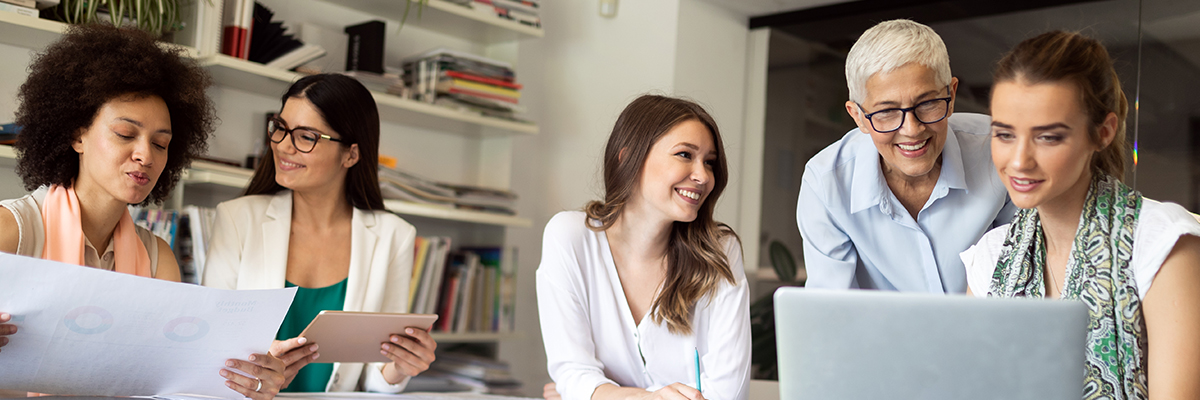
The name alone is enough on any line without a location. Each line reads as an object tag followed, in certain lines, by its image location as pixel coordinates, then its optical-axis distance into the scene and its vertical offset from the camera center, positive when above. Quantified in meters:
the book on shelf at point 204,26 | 2.24 +0.48
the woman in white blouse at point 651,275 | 1.66 -0.10
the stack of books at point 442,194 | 2.65 +0.08
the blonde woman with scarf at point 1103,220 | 1.01 +0.06
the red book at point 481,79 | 2.81 +0.49
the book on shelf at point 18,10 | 1.92 +0.42
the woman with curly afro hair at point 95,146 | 1.47 +0.09
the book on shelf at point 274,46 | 2.42 +0.47
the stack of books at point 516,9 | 2.95 +0.78
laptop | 0.84 -0.10
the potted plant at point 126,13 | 2.01 +0.46
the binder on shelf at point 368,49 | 2.66 +0.53
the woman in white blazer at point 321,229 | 1.91 -0.05
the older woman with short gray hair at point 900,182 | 1.39 +0.13
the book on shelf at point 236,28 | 2.33 +0.50
